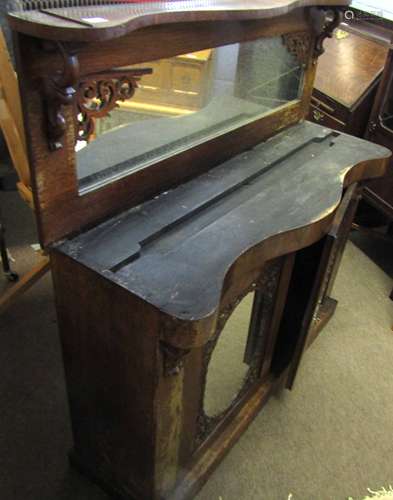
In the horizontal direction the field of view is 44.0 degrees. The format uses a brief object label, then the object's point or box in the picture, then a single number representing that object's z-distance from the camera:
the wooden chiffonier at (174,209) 0.84
